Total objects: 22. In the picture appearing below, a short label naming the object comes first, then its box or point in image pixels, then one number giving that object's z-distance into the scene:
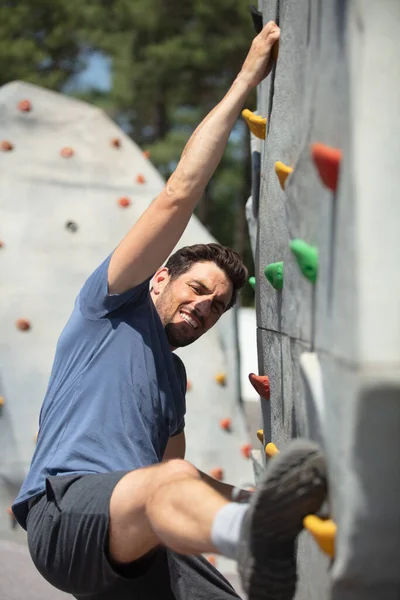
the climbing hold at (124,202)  4.93
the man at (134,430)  1.80
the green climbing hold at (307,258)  1.63
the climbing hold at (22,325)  4.52
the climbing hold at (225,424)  4.46
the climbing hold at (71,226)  4.80
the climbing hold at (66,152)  5.02
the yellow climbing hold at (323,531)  1.48
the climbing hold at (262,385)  2.59
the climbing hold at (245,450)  4.44
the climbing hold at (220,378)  4.57
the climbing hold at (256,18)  2.53
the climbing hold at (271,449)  2.37
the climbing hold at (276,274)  2.13
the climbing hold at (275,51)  2.16
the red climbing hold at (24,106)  5.08
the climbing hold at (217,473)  4.32
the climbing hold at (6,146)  4.97
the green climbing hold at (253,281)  2.95
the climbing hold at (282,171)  1.93
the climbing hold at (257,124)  2.46
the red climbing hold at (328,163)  1.44
